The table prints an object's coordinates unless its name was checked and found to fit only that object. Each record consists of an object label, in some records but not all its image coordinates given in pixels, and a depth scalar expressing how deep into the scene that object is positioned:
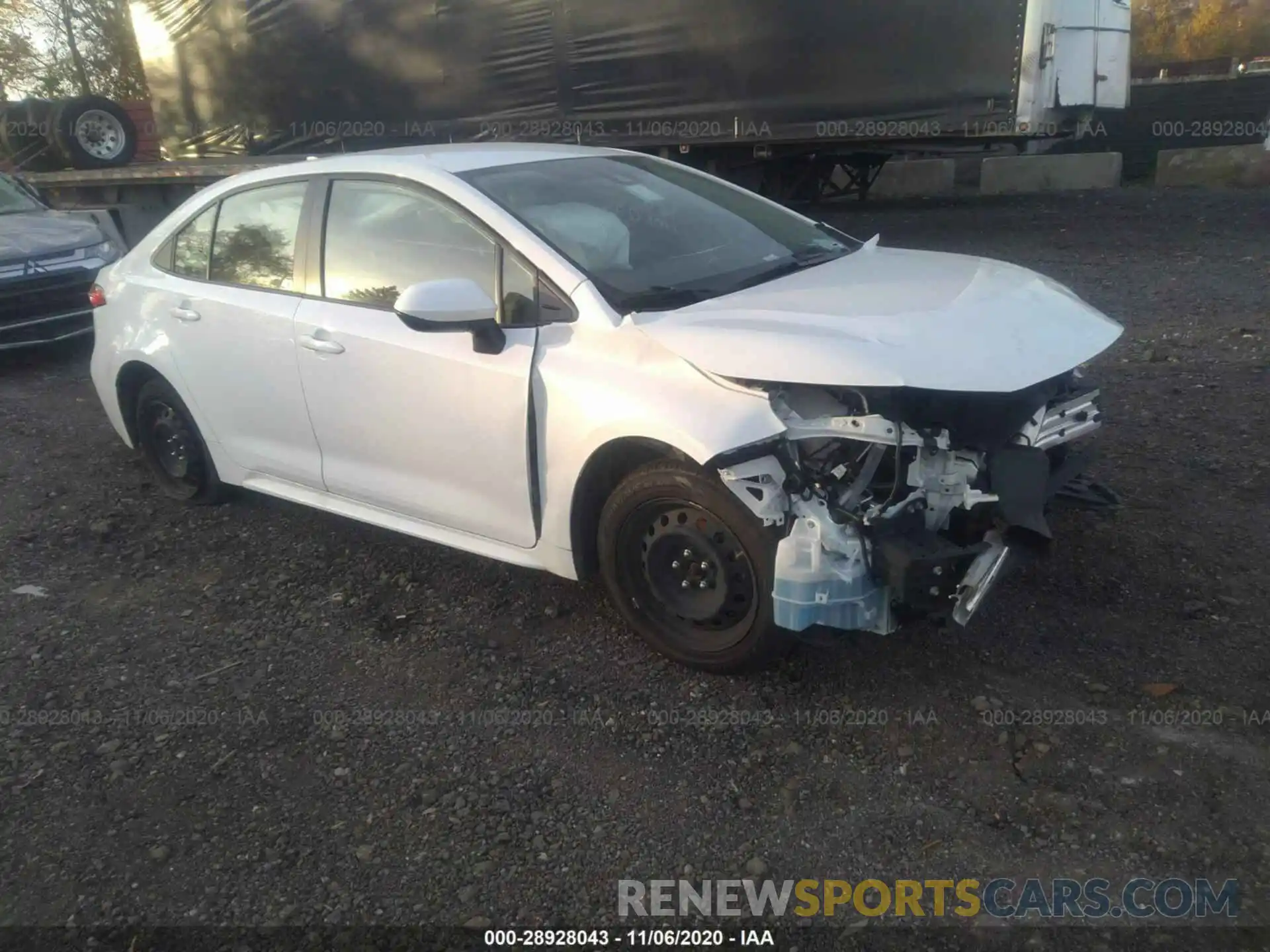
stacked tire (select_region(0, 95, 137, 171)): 13.32
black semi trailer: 9.48
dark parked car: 7.98
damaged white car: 2.93
